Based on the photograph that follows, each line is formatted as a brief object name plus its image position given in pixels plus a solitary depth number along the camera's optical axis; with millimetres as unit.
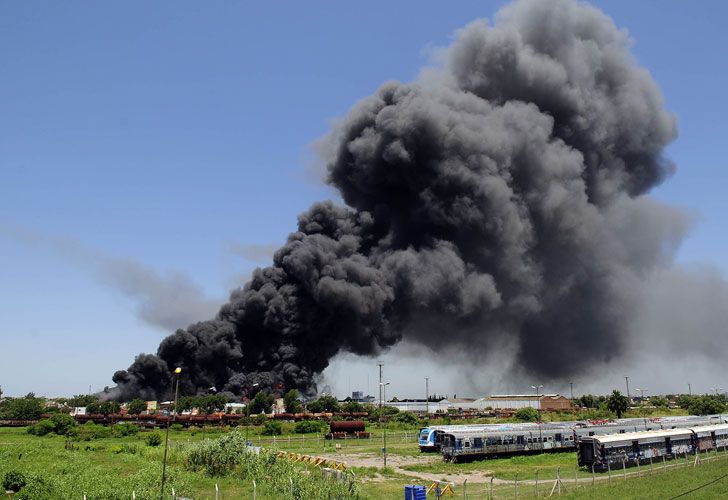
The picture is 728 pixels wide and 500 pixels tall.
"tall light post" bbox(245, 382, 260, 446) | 71994
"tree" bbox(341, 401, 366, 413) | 93125
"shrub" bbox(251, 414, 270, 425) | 74000
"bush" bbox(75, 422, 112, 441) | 59469
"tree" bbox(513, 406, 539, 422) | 94188
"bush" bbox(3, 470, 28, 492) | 29319
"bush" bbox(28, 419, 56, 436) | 63031
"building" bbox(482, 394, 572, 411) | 128000
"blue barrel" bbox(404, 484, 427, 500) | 25297
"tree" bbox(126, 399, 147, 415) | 81688
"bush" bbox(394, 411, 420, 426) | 87062
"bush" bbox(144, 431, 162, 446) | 52312
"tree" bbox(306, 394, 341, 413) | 91250
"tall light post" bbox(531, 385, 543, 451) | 51997
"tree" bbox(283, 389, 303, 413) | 82938
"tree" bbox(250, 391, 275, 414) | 80500
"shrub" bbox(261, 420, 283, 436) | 67875
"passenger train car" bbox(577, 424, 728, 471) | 38375
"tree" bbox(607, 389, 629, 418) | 90875
